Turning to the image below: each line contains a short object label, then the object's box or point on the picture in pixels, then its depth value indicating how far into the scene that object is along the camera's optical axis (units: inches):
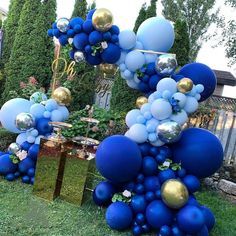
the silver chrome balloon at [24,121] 117.7
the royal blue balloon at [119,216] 95.8
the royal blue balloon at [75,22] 102.4
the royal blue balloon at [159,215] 91.4
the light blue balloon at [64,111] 127.5
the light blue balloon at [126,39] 102.4
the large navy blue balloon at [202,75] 106.1
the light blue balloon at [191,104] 100.2
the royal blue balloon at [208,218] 97.6
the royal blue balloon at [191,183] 97.3
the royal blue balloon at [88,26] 100.0
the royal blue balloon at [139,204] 96.3
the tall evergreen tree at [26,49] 235.4
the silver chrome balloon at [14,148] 123.6
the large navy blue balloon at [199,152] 97.5
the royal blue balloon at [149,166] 97.9
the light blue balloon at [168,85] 98.1
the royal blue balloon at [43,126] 123.4
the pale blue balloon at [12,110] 125.9
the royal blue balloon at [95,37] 99.1
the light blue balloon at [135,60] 102.0
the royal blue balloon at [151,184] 97.0
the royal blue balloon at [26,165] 124.5
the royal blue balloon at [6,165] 126.1
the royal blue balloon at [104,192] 105.0
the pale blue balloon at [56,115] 125.2
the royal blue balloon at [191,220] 87.5
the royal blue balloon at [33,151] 122.5
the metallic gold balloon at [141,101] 105.7
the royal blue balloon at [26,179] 126.1
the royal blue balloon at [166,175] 97.0
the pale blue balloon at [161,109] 96.4
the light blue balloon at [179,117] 99.3
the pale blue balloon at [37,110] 124.9
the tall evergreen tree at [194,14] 593.0
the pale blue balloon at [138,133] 98.6
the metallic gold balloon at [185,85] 97.1
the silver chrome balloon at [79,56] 104.4
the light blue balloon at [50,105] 126.1
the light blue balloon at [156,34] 103.9
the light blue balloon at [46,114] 125.5
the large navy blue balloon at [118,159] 93.1
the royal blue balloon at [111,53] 100.6
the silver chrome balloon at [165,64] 98.5
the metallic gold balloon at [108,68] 109.0
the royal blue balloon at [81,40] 101.0
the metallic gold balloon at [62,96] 125.1
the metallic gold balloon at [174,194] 90.1
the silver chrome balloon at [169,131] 94.4
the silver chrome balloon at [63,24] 103.7
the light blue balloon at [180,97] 97.3
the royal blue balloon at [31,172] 125.8
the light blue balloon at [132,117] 103.2
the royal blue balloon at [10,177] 126.4
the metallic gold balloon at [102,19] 97.0
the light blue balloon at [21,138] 126.7
